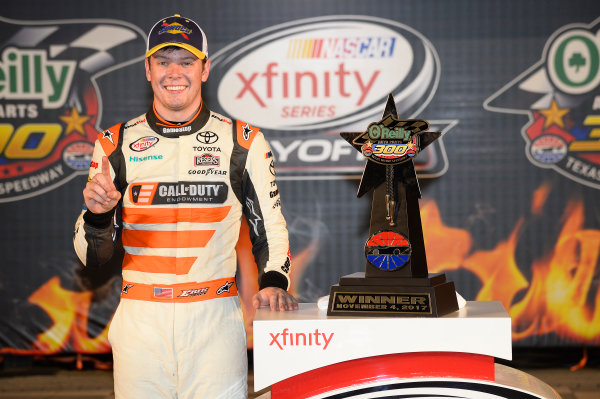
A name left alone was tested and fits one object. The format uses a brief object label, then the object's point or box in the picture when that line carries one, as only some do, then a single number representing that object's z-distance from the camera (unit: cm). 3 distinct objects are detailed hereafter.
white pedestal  675
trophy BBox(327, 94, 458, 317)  684
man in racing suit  702
